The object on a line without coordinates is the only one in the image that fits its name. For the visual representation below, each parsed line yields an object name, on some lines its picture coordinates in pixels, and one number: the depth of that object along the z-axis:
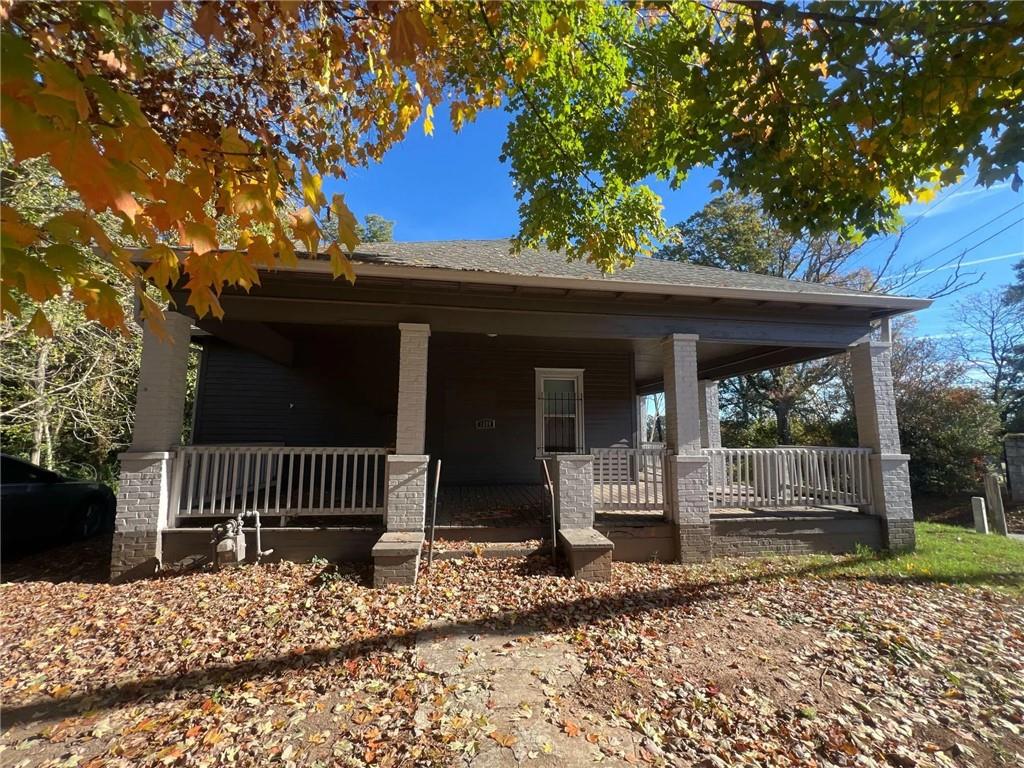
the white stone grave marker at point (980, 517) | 9.02
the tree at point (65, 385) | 8.43
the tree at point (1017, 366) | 15.81
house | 5.32
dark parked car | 5.56
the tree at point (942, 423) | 12.84
